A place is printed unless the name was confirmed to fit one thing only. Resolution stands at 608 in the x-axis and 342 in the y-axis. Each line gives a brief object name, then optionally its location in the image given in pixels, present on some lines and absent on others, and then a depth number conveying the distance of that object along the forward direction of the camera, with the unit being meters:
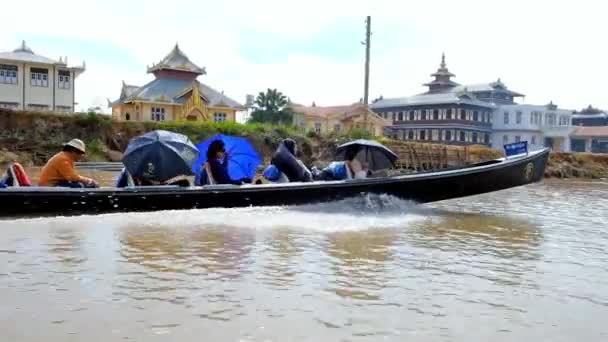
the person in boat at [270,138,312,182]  11.16
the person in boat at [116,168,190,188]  9.81
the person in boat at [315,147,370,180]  11.62
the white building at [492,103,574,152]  57.31
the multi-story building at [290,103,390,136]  52.76
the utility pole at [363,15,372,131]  29.38
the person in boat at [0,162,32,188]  8.69
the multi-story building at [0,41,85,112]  36.62
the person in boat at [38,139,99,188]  9.06
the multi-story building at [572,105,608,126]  63.44
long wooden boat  8.49
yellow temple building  39.53
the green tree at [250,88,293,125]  50.62
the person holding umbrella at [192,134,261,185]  10.45
